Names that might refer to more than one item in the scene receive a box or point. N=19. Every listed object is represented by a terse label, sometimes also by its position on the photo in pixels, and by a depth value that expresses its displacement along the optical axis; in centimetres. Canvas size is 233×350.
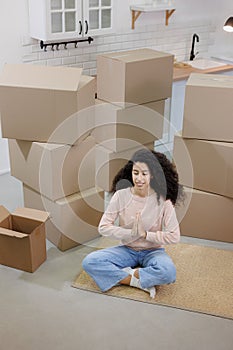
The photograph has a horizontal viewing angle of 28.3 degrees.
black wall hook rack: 351
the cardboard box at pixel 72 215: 264
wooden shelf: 388
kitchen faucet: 439
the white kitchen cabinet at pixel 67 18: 325
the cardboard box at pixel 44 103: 244
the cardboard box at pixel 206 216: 275
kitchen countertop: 381
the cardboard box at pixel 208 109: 251
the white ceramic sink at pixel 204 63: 431
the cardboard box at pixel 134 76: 288
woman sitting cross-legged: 234
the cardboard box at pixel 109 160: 319
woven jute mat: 229
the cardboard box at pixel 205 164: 262
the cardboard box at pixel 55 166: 253
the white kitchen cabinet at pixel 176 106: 391
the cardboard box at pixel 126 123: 303
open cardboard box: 244
